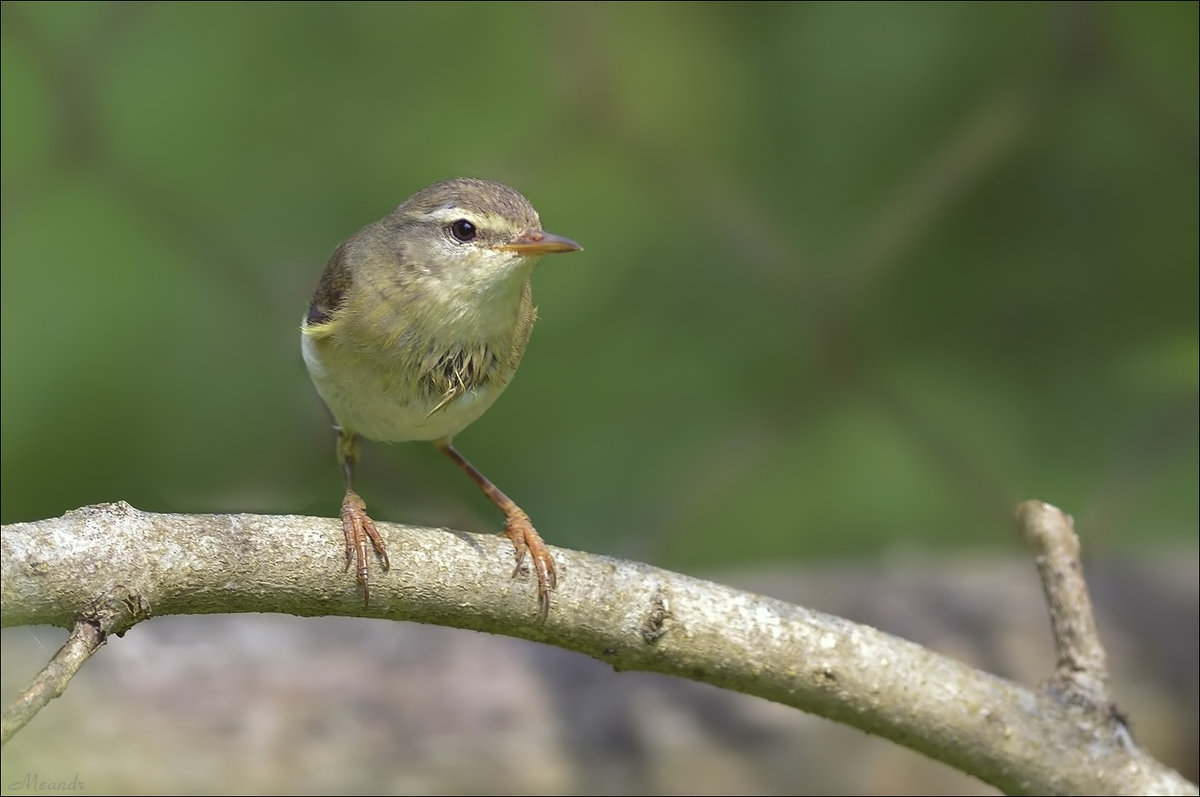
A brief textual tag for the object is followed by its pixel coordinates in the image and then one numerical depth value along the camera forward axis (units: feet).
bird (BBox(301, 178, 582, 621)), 10.73
